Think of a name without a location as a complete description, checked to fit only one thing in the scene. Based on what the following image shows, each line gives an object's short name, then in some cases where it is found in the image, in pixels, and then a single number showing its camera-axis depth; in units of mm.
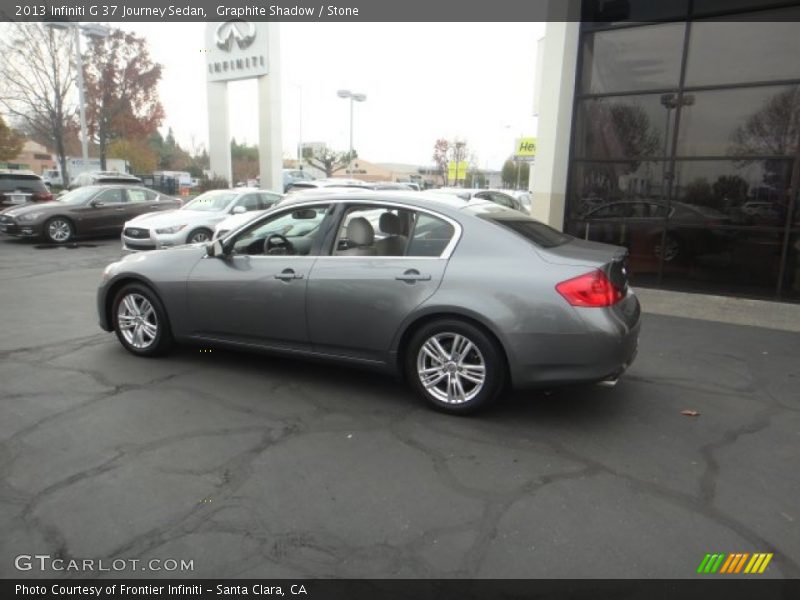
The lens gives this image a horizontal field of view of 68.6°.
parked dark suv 15711
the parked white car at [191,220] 11688
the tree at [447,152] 74375
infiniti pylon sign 25531
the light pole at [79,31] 21516
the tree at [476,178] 78306
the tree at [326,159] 71688
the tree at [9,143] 30575
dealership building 8555
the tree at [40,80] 23859
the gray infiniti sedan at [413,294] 3832
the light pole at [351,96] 37219
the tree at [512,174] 78462
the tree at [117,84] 27594
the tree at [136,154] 45500
